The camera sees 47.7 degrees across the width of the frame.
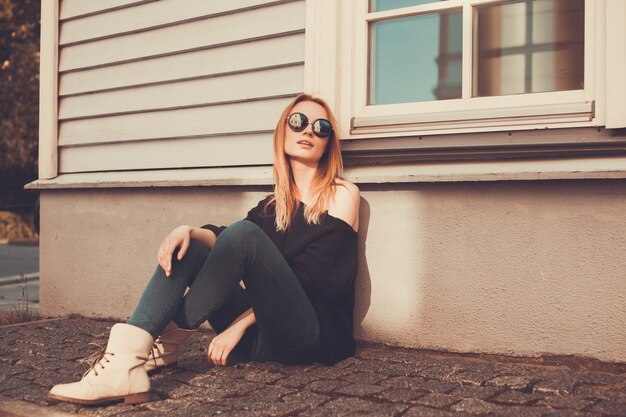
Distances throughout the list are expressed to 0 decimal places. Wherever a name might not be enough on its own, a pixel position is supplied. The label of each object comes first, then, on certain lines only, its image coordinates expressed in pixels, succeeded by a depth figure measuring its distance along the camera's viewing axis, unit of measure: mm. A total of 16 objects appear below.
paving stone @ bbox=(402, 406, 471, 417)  2508
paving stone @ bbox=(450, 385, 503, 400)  2758
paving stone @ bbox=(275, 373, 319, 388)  3042
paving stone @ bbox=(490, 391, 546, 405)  2658
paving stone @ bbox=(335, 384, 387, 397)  2844
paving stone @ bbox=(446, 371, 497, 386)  2980
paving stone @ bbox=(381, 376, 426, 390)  2941
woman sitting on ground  2809
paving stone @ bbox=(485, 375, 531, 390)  2881
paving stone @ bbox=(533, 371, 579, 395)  2779
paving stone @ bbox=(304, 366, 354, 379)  3158
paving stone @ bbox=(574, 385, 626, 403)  2660
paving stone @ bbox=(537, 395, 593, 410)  2562
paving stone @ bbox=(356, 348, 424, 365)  3438
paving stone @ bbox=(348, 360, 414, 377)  3174
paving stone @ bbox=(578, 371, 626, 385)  2902
